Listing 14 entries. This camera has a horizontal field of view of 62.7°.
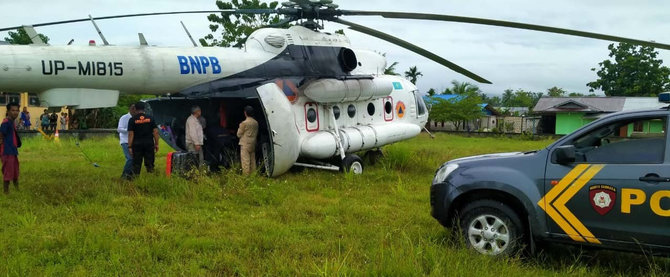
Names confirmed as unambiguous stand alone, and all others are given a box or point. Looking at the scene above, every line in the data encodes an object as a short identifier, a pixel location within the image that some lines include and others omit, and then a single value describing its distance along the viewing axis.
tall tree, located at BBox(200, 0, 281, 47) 31.02
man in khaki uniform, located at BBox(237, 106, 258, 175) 10.41
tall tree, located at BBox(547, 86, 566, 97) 72.25
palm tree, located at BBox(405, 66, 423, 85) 73.06
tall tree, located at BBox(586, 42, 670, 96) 52.09
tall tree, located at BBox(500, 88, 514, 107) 85.82
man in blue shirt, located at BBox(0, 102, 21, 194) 8.48
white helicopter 8.83
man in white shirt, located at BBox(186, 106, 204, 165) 10.46
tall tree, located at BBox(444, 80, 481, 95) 44.45
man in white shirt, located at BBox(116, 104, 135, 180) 10.73
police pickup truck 4.66
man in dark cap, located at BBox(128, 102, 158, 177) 9.74
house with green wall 36.97
